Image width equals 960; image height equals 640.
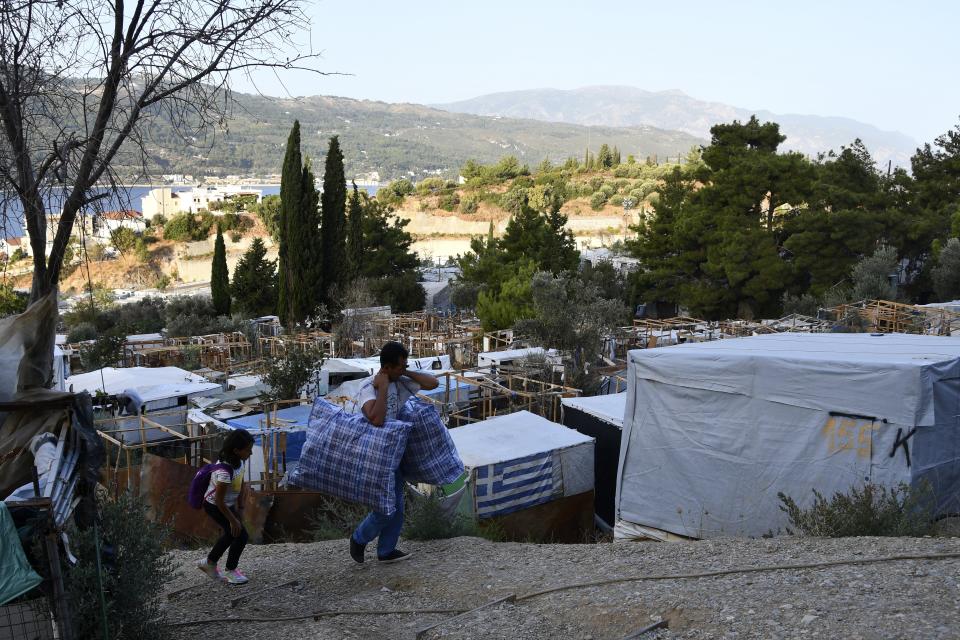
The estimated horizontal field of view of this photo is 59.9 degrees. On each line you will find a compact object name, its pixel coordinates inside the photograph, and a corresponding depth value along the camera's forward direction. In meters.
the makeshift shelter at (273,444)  11.61
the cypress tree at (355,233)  38.34
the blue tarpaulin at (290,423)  12.37
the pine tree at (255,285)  40.50
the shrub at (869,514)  5.91
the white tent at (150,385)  16.44
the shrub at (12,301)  36.67
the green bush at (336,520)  7.73
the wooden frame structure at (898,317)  18.58
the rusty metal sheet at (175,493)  9.62
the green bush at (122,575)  4.07
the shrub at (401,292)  37.28
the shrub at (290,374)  16.16
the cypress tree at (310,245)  32.94
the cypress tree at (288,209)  32.81
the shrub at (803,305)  29.06
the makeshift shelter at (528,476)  9.35
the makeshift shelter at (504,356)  18.64
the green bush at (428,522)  6.70
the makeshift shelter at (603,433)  11.05
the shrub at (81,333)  30.22
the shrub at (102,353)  22.52
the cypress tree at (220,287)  37.22
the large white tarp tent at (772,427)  6.53
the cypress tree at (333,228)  34.03
